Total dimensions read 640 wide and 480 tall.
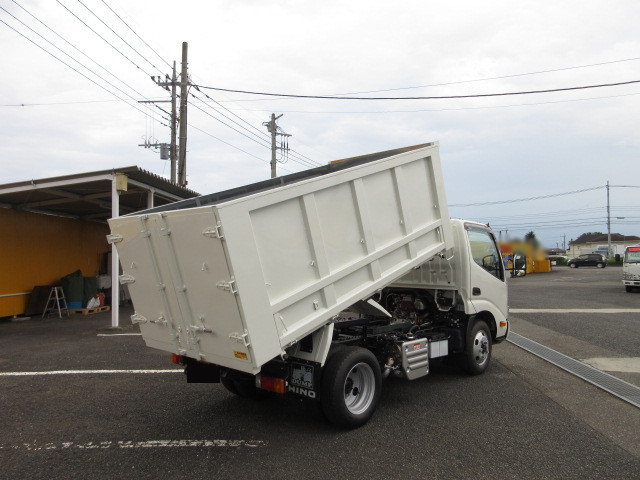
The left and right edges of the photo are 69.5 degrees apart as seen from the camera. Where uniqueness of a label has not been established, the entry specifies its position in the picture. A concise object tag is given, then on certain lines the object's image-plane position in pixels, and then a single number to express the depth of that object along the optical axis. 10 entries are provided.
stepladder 13.78
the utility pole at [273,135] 27.50
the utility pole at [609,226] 61.12
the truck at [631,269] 19.34
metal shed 11.16
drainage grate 5.88
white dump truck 3.77
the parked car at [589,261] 46.88
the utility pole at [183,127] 18.05
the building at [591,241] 91.44
